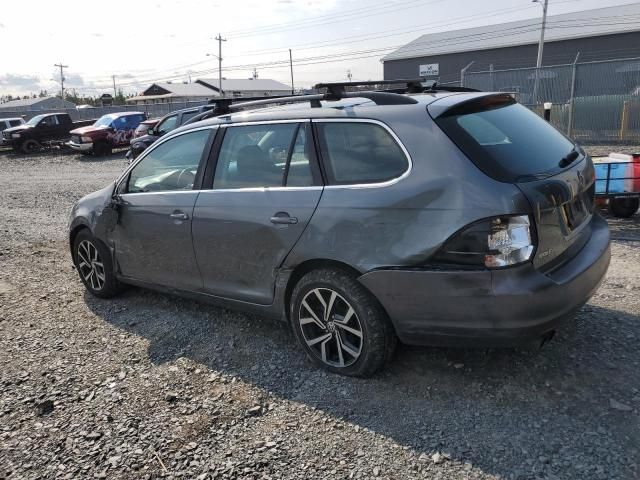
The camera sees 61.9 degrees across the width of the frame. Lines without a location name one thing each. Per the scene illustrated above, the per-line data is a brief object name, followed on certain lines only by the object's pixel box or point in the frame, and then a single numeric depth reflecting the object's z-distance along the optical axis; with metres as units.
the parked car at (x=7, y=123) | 24.98
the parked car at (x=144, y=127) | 20.53
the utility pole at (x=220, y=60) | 71.28
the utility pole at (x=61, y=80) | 92.25
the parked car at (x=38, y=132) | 24.40
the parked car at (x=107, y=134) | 21.52
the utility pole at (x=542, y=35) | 35.67
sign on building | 44.31
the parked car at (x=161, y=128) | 15.39
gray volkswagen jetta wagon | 2.76
